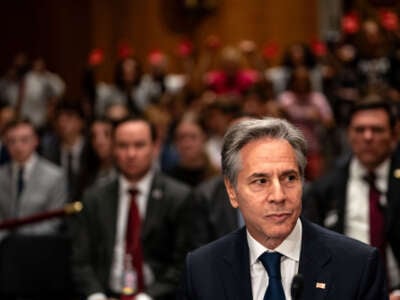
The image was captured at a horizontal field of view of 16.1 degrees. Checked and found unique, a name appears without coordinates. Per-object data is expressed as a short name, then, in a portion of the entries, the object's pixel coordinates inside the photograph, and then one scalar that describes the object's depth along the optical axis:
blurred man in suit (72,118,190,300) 7.43
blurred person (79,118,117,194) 10.11
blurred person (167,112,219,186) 9.81
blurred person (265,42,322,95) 17.02
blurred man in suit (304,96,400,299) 7.06
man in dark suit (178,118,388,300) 4.09
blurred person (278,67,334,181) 14.16
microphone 3.86
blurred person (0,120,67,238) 9.54
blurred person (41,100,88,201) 12.10
